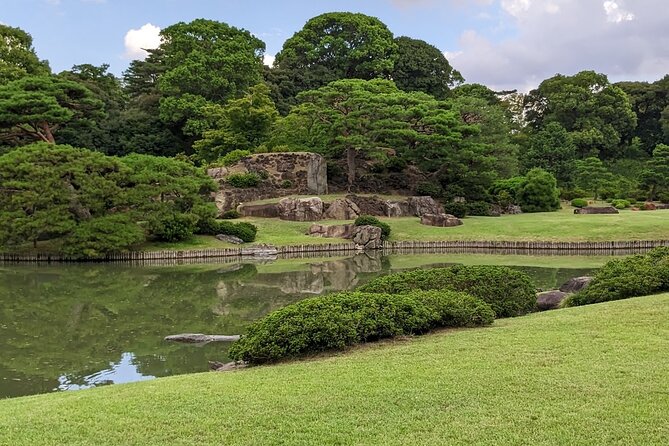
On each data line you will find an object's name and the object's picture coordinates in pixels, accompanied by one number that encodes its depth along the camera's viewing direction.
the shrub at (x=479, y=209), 35.81
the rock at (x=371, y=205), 34.44
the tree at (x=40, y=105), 32.50
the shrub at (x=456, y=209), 34.72
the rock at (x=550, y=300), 11.30
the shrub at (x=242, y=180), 36.12
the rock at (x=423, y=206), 35.22
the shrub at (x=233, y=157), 38.62
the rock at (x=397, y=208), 34.38
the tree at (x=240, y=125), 41.41
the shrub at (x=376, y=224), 29.67
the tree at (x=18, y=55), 39.51
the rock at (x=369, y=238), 28.91
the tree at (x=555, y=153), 46.66
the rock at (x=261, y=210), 34.00
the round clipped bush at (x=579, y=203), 39.47
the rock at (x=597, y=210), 34.47
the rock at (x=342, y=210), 33.81
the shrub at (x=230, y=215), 33.09
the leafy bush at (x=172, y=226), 26.58
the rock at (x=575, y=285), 12.35
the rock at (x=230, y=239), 28.41
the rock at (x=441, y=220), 31.25
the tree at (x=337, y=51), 53.53
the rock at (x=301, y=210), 33.41
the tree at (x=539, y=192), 38.06
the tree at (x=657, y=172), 41.53
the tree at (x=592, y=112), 52.81
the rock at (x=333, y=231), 29.92
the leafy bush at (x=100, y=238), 24.80
